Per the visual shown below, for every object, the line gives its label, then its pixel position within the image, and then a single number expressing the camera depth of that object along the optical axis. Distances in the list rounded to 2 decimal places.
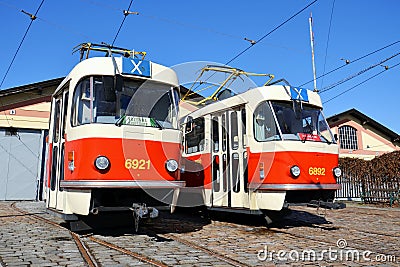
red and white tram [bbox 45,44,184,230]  6.03
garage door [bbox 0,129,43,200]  17.33
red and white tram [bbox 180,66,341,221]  7.59
